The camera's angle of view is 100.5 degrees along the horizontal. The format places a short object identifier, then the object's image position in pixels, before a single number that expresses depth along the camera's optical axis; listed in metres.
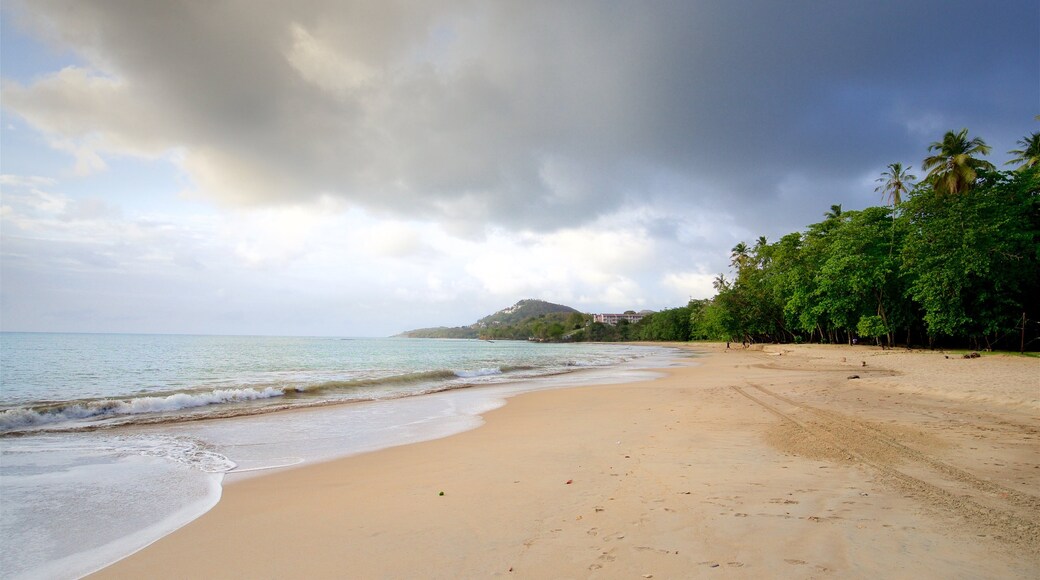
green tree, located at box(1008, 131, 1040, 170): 31.86
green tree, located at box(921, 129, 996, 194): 30.95
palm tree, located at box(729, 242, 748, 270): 76.12
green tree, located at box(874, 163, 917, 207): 44.19
